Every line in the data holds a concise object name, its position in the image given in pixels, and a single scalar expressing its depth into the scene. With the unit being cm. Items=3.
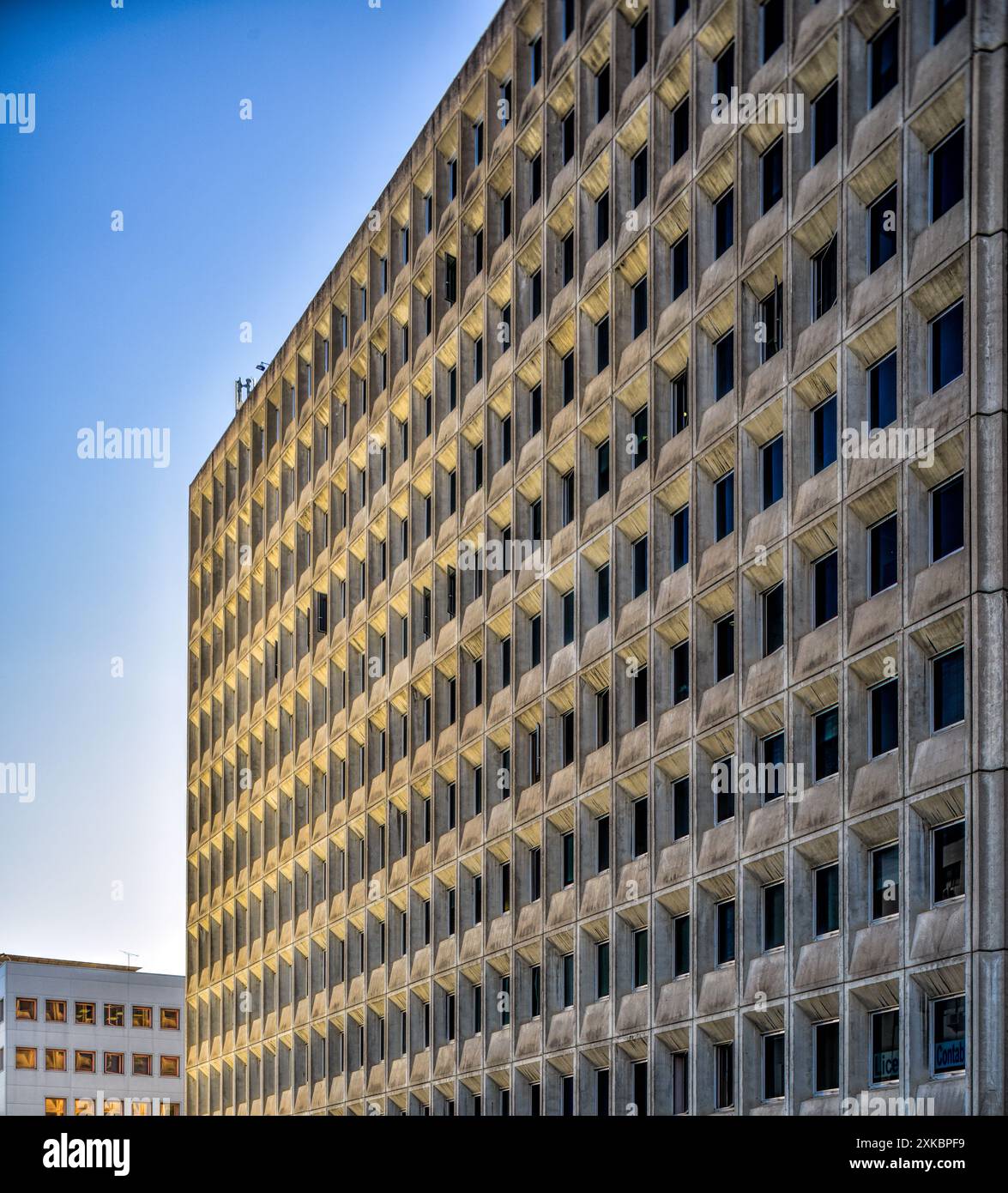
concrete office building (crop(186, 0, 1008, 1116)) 3691
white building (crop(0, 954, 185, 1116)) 13588
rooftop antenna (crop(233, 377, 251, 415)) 9031
